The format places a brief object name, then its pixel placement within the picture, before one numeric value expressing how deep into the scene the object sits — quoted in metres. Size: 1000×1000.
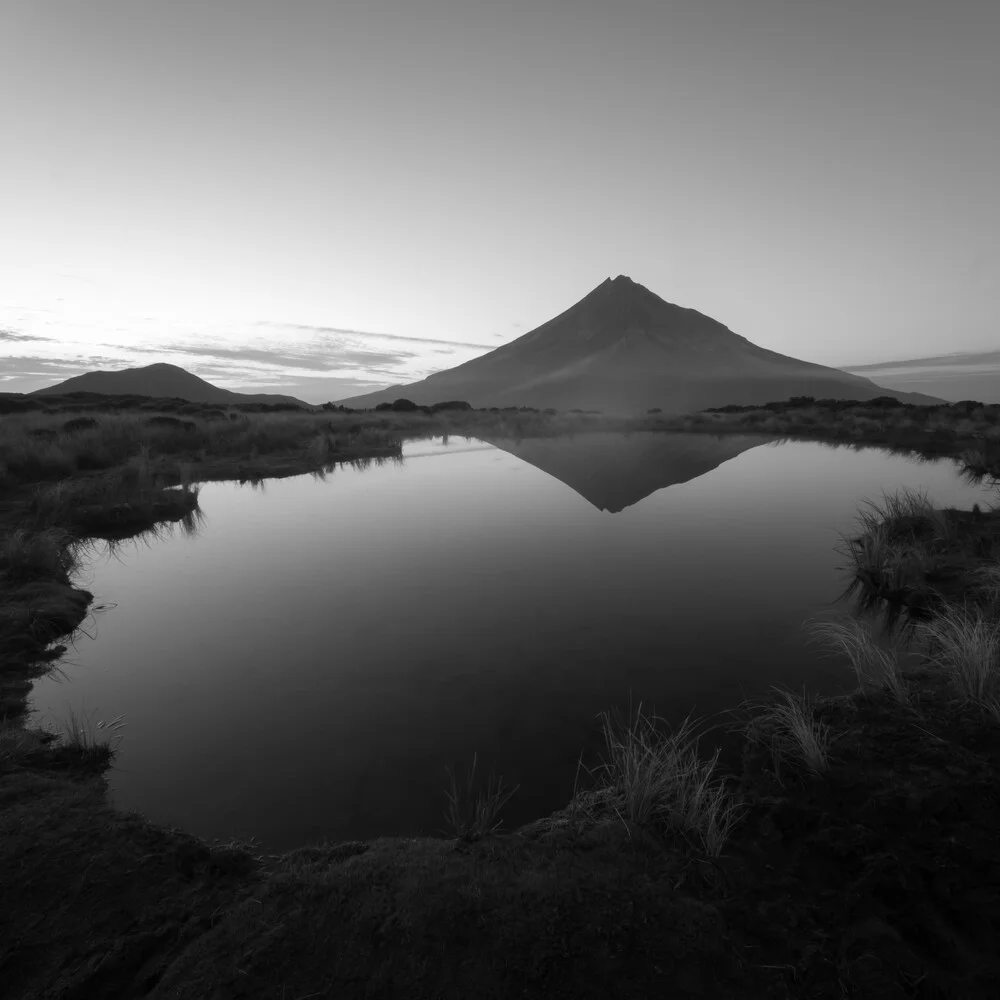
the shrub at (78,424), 21.00
